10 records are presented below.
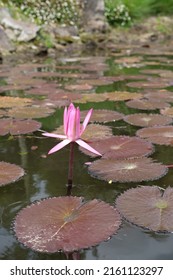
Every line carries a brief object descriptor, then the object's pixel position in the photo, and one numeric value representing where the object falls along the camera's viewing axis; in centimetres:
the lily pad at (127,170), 151
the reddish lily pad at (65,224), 109
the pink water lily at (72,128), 127
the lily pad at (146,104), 267
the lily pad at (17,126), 214
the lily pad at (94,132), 201
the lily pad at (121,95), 301
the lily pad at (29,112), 244
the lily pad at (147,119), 226
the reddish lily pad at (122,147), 173
